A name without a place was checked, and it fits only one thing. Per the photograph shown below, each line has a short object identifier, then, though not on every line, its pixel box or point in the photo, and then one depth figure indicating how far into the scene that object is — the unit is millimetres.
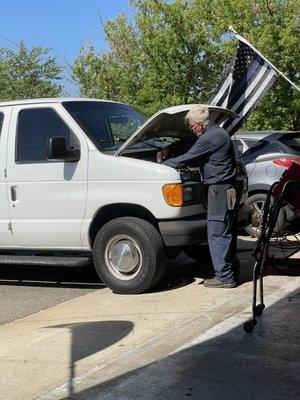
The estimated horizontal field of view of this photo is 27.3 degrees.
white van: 6367
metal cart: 4734
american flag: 9062
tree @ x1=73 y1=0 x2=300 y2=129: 17141
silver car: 9539
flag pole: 9207
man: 6426
